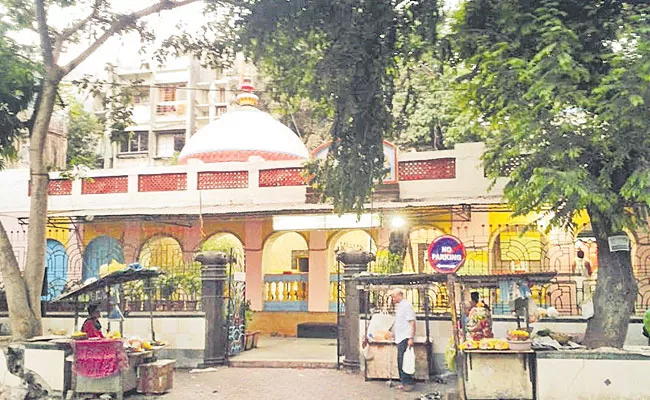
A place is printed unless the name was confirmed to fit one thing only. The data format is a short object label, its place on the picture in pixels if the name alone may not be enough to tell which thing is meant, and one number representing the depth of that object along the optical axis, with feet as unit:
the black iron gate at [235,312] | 47.83
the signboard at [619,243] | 33.17
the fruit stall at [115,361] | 34.55
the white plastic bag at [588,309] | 37.05
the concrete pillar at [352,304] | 44.14
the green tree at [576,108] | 29.07
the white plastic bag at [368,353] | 40.27
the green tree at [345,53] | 31.60
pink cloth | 34.40
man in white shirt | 37.52
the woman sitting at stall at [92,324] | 35.37
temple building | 55.47
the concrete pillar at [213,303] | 45.80
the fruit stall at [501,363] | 31.76
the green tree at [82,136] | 92.72
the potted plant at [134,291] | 51.14
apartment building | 129.08
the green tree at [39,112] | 36.73
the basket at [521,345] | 31.76
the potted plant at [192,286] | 50.06
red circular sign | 41.86
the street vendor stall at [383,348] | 39.86
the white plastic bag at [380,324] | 41.11
